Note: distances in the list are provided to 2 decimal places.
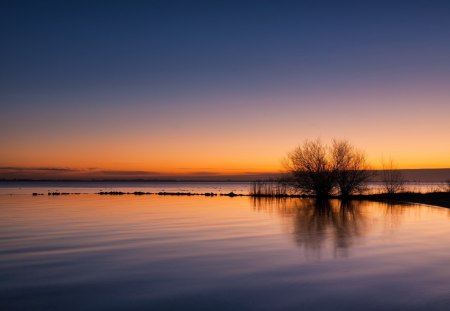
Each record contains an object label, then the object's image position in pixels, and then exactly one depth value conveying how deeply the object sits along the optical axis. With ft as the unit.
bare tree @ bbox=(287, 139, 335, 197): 153.48
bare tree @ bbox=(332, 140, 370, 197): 151.94
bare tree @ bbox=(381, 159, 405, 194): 151.94
